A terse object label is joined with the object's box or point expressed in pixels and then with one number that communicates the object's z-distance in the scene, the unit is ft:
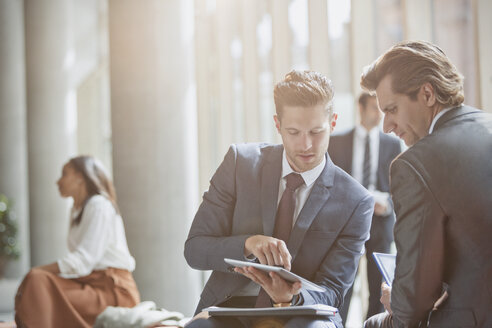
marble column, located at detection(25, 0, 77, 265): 28.66
